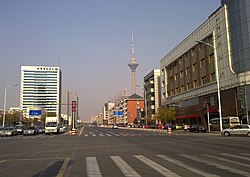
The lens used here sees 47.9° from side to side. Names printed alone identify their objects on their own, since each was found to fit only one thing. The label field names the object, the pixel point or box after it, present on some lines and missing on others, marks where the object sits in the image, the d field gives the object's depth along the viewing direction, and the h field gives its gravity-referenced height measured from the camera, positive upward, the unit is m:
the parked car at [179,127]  71.45 -1.30
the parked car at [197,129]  50.74 -1.32
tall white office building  131.62 +17.86
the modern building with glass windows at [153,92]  116.44 +12.78
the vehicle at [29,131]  48.84 -1.32
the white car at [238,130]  34.00 -1.10
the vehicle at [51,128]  48.78 -0.84
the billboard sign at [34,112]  80.86 +3.23
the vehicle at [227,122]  46.47 -0.09
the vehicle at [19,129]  55.91 -1.09
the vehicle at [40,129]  57.05 -1.22
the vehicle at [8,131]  47.09 -1.27
